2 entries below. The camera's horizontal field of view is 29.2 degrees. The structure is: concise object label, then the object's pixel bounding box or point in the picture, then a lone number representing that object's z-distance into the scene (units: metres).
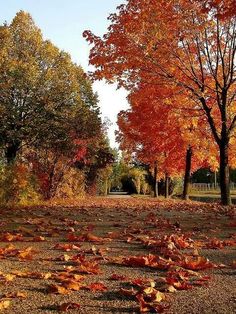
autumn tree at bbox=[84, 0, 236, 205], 14.31
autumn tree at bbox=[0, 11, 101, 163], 27.53
